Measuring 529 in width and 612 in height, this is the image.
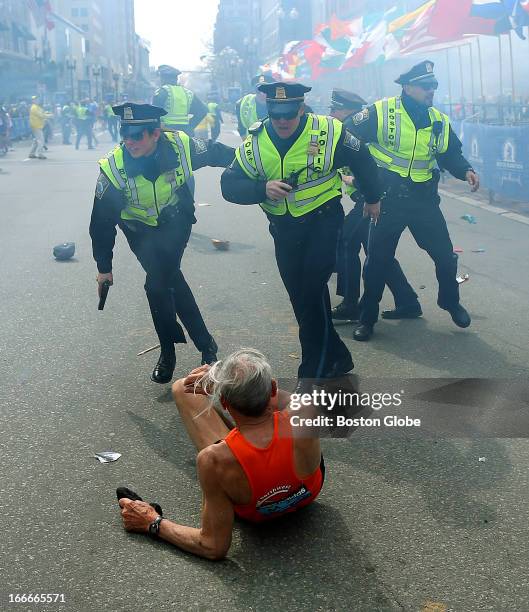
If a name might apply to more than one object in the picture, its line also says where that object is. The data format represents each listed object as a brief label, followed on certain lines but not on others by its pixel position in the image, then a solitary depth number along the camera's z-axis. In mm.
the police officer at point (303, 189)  5078
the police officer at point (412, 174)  6516
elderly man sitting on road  3396
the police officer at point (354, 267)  7375
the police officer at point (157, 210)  5387
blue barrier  14078
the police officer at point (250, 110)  13117
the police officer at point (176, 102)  12047
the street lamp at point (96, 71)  83344
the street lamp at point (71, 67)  75550
